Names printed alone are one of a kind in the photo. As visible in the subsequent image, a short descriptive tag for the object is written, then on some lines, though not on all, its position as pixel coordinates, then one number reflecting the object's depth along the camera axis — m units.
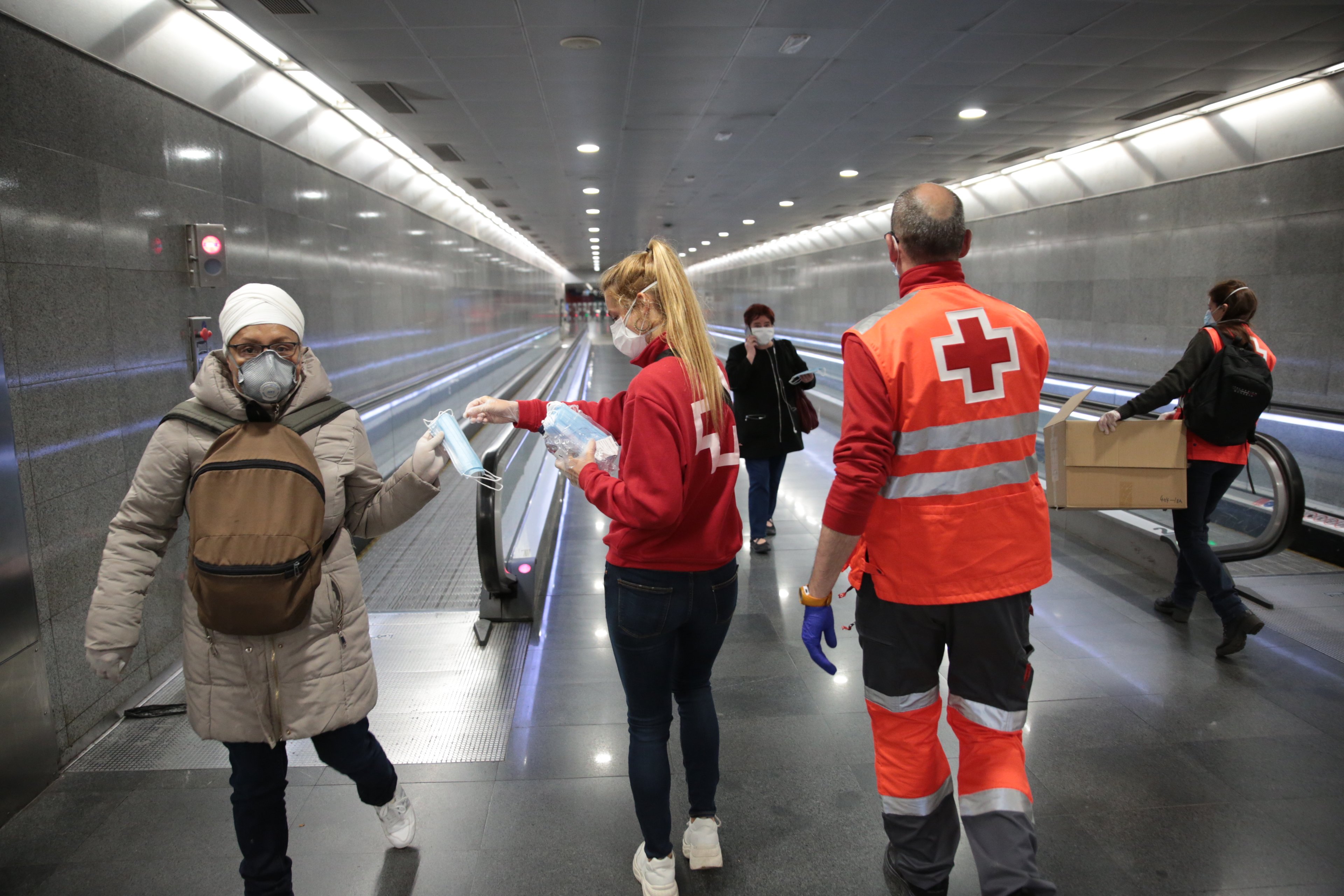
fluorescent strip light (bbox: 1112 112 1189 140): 9.20
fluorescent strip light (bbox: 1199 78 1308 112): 7.66
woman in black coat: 5.25
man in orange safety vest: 2.04
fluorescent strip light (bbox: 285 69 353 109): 7.00
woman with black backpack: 3.87
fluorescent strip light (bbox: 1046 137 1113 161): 10.46
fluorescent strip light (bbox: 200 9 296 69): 5.46
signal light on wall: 4.46
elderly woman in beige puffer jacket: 1.99
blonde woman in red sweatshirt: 2.02
